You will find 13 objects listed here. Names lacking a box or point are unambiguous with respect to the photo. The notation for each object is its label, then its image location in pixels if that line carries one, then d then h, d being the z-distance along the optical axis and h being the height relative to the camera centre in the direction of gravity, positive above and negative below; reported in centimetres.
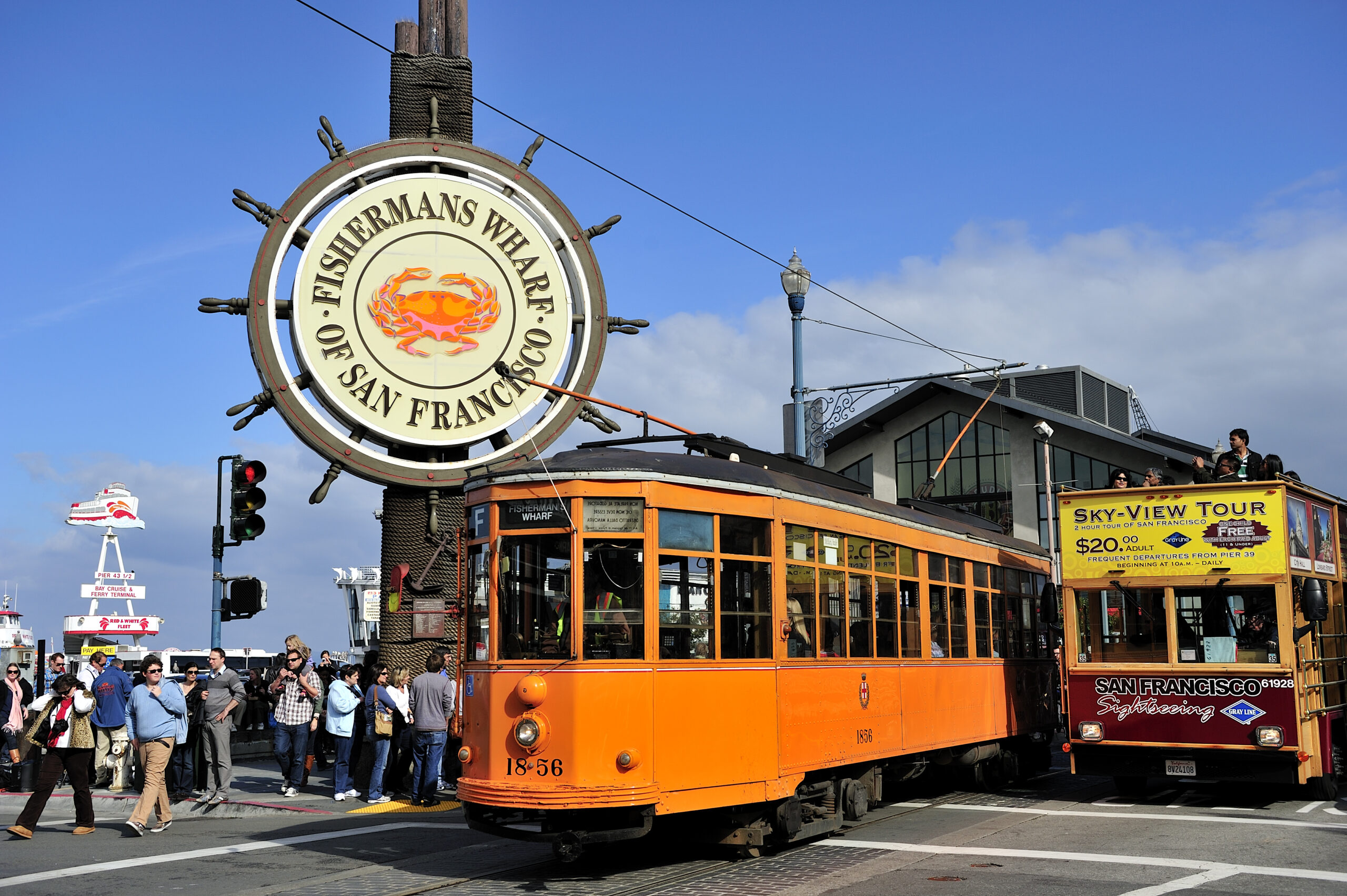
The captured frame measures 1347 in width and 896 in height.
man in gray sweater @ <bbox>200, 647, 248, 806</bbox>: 1458 -79
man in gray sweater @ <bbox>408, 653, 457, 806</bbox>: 1405 -77
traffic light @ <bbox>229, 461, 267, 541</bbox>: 1454 +168
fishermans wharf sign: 1623 +434
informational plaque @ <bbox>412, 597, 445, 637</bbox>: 1612 +36
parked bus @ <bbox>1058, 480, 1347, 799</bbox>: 1285 +0
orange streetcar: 937 -4
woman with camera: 1229 -95
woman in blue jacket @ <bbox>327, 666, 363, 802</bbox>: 1490 -78
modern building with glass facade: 3462 +544
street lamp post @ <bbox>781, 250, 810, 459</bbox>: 2008 +508
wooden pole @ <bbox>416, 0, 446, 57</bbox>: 1741 +814
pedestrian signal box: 1479 +61
